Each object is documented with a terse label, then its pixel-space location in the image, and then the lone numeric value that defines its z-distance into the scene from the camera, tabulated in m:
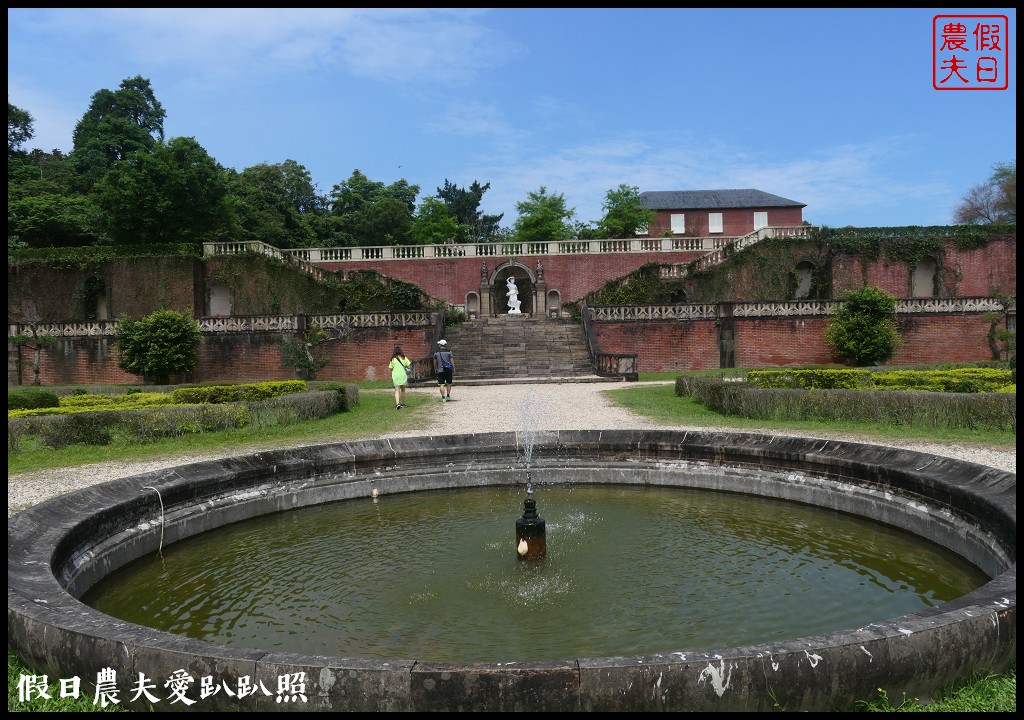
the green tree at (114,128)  52.72
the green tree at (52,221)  40.00
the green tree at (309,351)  24.96
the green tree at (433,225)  54.44
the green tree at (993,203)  55.00
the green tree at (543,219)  54.16
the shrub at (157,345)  23.83
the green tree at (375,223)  55.12
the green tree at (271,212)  48.12
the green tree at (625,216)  51.72
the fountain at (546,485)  3.04
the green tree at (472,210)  72.62
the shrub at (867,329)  24.88
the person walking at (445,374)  17.03
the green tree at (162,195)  38.00
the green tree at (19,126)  53.00
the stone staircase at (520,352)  22.91
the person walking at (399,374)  15.42
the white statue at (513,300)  35.97
